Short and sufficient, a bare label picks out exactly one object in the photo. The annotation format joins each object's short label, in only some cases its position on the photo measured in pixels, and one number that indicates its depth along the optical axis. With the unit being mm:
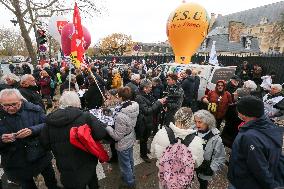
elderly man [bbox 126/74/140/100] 6227
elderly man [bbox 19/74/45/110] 5006
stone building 43550
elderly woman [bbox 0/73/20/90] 5719
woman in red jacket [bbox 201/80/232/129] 5594
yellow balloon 11570
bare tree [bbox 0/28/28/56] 70238
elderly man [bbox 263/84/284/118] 5043
